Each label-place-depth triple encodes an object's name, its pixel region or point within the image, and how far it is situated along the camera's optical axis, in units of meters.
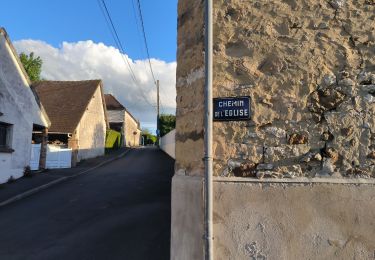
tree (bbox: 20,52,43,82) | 43.69
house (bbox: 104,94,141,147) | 49.47
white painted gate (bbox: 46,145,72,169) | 22.39
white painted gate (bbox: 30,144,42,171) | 19.75
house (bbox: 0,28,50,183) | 15.40
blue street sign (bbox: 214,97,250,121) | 4.23
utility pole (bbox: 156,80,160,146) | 49.21
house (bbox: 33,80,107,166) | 25.17
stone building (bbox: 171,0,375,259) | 3.85
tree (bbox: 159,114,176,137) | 50.30
